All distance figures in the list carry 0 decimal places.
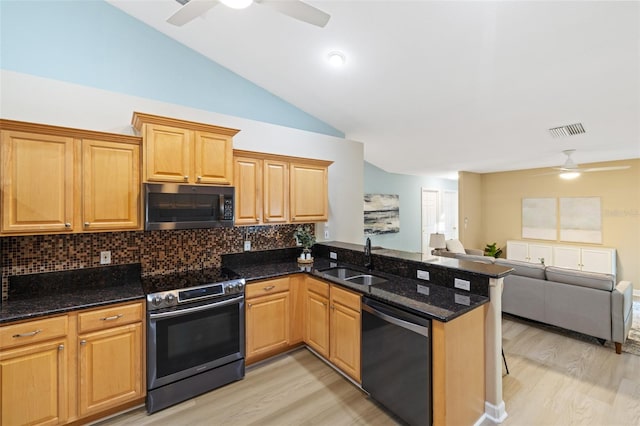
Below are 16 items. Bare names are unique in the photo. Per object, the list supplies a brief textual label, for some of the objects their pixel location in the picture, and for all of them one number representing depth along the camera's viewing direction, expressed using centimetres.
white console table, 556
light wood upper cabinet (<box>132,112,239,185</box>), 243
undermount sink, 286
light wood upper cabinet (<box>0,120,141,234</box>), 203
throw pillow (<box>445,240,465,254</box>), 580
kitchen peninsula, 181
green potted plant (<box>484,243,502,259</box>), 710
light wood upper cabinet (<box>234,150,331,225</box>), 306
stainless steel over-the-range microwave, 243
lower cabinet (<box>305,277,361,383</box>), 243
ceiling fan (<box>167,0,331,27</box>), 168
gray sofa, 307
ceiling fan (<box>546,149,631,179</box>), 479
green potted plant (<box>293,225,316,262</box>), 346
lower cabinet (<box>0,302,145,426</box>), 181
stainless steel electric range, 223
